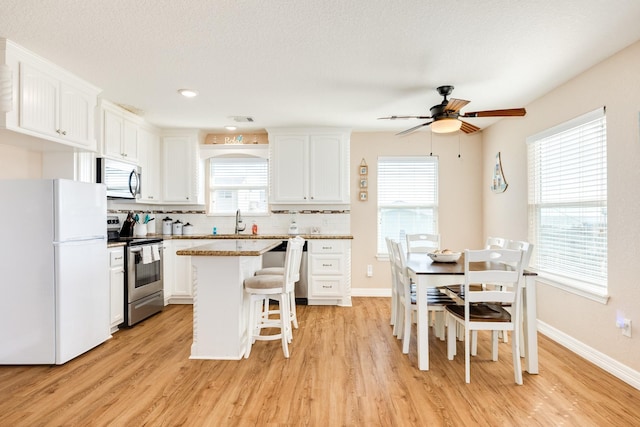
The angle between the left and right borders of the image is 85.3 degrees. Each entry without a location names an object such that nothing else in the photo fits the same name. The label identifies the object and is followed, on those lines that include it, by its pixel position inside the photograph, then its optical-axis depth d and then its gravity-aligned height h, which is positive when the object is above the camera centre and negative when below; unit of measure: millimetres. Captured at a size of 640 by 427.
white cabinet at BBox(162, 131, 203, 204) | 5066 +677
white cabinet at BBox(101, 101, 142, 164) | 3859 +962
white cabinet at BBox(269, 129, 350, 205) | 4949 +691
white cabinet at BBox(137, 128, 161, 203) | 4598 +694
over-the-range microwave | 3804 +429
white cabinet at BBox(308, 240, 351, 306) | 4688 -751
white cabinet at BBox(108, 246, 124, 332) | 3527 -720
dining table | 2664 -705
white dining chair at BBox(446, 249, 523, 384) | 2461 -599
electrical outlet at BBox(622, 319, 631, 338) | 2561 -841
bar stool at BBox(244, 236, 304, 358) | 2910 -641
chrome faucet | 5094 -142
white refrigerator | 2803 -474
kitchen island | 2916 -774
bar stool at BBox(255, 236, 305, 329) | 3300 -586
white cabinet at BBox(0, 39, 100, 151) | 2619 +959
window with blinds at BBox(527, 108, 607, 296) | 2928 +115
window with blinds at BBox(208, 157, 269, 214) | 5375 +457
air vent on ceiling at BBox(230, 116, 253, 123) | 4466 +1251
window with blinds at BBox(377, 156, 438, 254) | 5312 +266
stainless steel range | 3732 -691
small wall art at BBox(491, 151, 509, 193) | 4508 +460
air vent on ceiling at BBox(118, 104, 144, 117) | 4016 +1251
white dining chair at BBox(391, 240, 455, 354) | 3000 -756
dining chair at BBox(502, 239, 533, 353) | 2500 -298
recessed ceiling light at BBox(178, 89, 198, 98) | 3504 +1246
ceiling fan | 2888 +860
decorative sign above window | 5297 +1166
